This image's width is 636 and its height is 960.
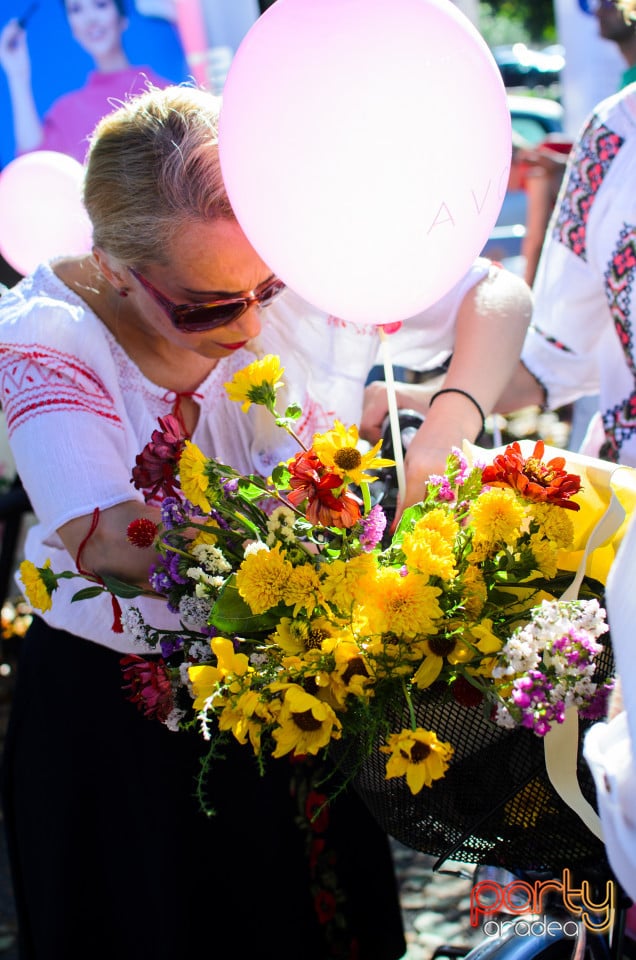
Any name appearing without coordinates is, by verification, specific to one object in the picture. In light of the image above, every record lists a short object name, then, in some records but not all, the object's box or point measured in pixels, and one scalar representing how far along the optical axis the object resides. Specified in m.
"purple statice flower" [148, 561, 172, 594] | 1.11
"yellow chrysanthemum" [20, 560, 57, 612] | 1.17
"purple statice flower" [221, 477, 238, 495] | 1.14
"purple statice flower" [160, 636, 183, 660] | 1.12
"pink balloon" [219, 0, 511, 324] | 1.09
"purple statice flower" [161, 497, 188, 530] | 1.13
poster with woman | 4.21
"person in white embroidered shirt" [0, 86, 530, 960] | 1.37
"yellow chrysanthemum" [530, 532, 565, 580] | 1.03
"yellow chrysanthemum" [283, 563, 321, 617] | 1.01
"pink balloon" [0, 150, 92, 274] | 1.87
